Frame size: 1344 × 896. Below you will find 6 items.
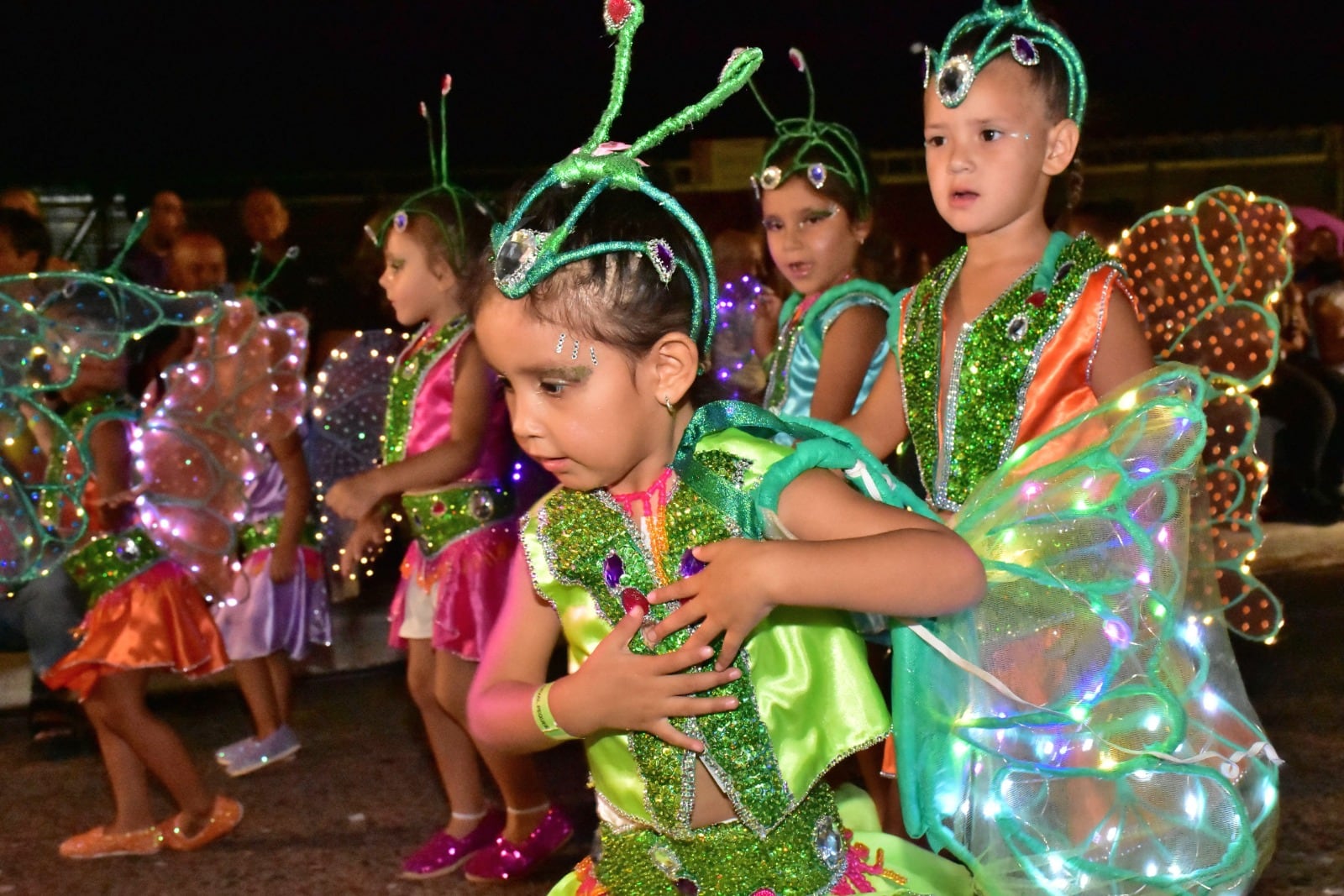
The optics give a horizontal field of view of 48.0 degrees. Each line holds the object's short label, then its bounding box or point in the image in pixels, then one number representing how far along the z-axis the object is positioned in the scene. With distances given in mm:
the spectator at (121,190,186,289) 7754
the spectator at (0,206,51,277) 6273
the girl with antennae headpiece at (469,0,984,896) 2135
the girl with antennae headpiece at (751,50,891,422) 4477
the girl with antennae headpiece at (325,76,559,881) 4598
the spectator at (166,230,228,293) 6504
